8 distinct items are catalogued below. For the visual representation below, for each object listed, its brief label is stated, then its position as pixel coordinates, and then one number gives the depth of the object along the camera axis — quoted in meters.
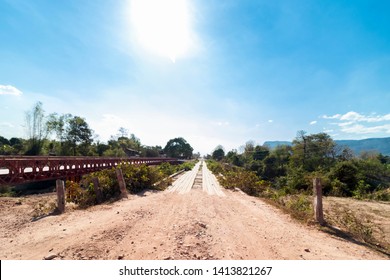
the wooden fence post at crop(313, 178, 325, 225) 6.01
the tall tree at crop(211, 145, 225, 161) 91.22
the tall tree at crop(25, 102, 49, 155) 35.94
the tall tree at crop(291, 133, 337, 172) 35.34
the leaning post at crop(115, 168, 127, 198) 9.20
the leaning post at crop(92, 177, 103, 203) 8.76
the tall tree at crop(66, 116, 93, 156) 42.72
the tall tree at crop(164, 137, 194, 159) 84.81
